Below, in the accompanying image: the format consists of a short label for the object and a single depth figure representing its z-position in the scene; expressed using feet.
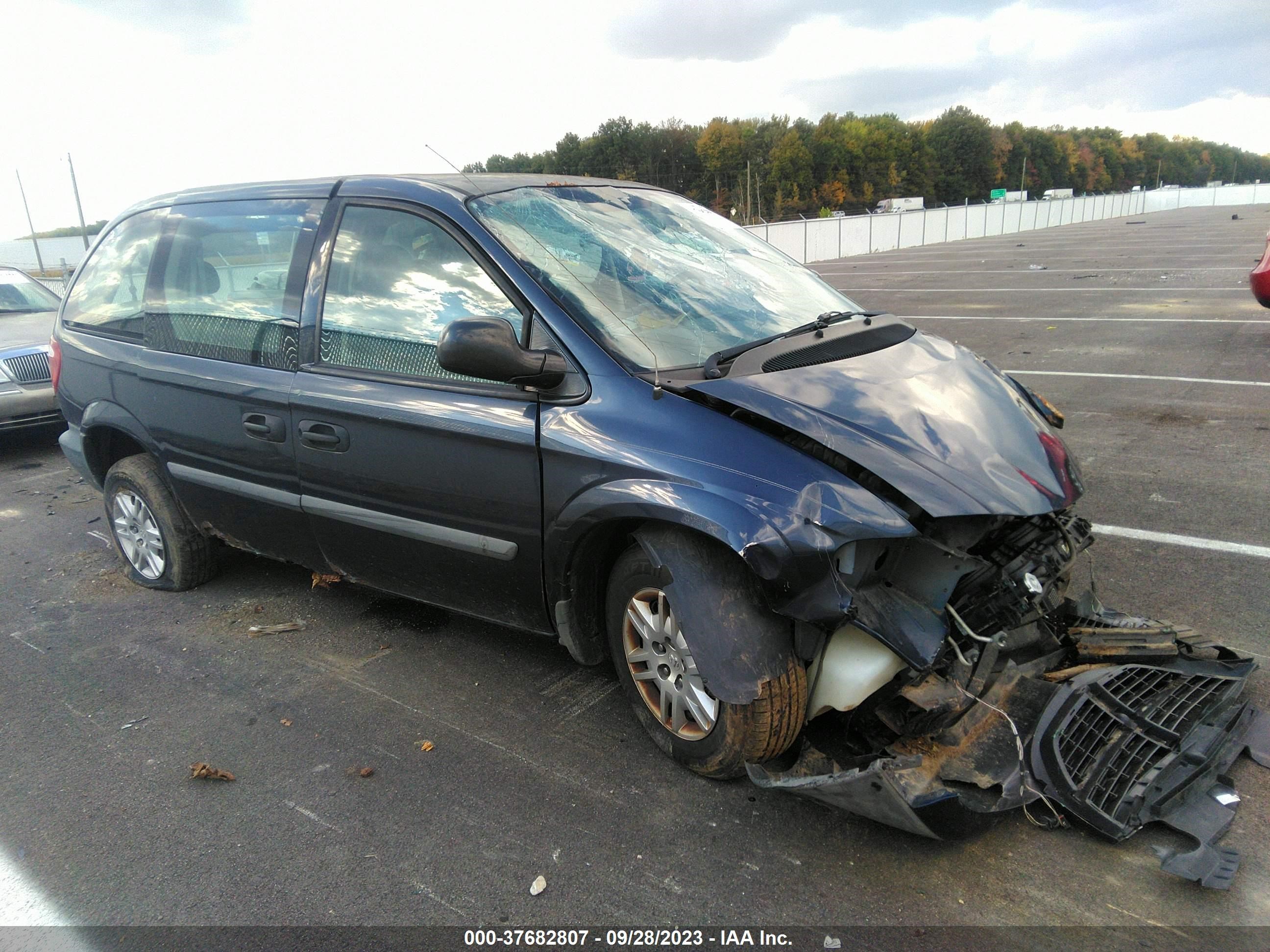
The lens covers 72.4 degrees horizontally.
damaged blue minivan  7.91
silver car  23.98
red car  27.63
